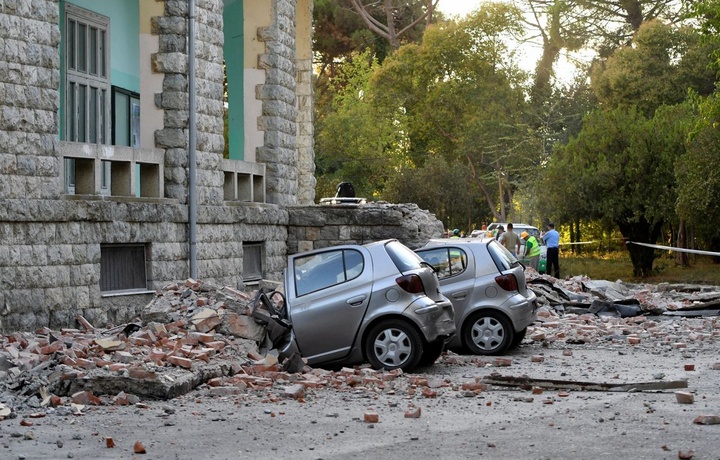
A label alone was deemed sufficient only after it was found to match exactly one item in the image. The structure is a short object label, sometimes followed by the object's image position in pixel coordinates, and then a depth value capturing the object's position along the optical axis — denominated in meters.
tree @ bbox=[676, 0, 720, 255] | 35.88
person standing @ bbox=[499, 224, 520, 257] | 33.62
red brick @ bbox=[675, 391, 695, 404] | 10.69
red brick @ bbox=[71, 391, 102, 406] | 10.88
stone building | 16.28
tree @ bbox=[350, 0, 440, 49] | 63.34
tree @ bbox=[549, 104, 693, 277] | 41.28
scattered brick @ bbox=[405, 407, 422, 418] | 10.14
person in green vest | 34.22
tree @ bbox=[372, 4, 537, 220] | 60.22
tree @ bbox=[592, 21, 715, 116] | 52.62
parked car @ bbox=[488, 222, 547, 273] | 36.63
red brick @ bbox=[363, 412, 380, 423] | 9.91
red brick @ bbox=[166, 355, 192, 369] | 12.28
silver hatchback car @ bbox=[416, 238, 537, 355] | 15.75
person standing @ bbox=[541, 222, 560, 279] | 34.47
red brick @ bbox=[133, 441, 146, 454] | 8.58
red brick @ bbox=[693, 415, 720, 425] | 9.43
